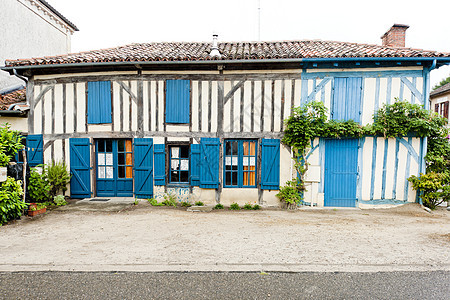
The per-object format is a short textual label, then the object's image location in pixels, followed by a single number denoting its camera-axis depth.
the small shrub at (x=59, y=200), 6.81
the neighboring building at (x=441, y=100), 15.88
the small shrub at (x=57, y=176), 6.95
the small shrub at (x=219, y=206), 6.87
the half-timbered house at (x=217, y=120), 6.71
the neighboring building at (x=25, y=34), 8.67
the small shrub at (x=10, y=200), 5.05
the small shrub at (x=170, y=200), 7.06
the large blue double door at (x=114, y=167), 7.39
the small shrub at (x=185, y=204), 7.02
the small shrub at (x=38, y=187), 6.20
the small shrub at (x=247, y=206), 6.84
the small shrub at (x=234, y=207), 6.85
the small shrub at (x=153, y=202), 7.00
